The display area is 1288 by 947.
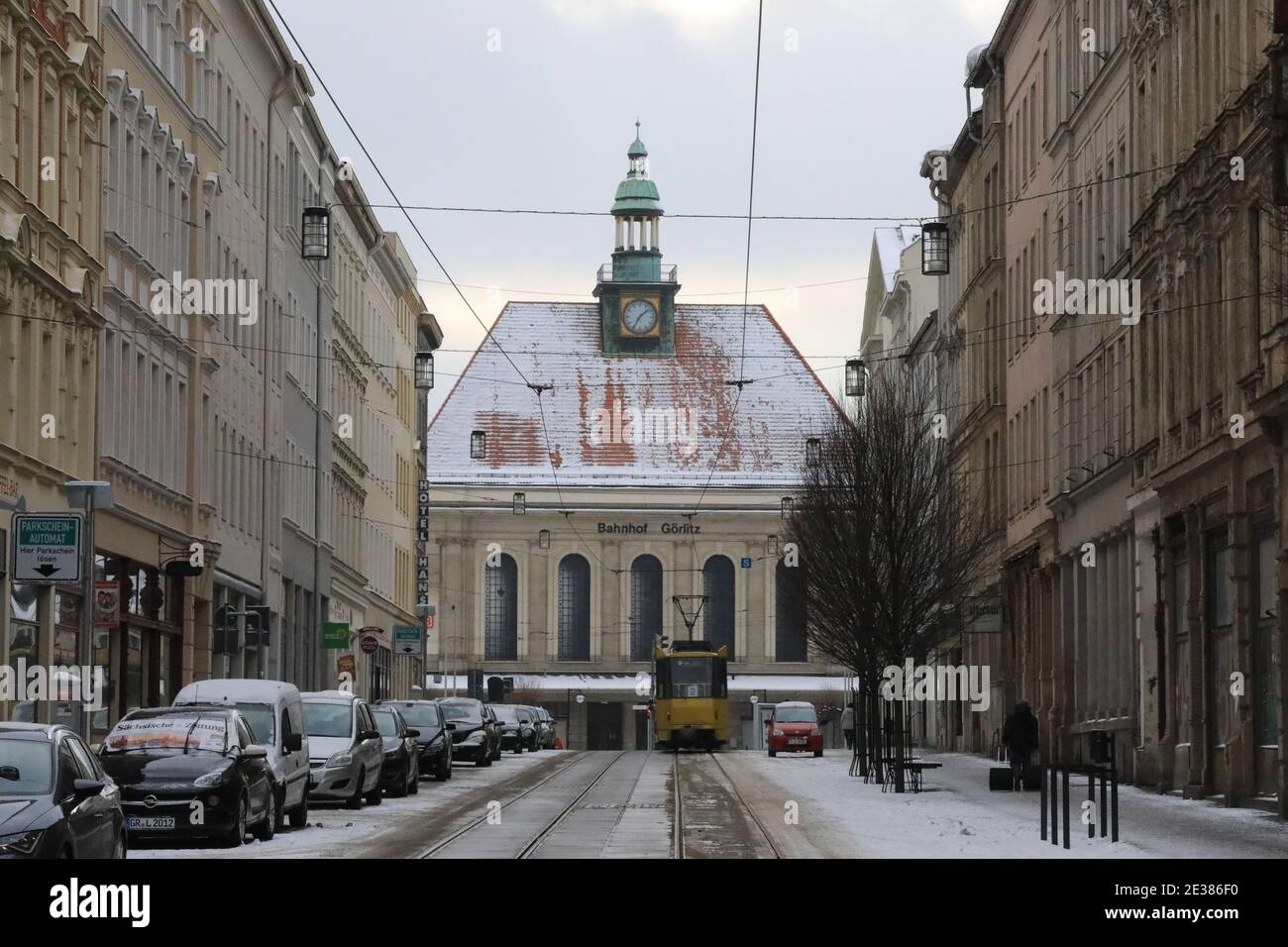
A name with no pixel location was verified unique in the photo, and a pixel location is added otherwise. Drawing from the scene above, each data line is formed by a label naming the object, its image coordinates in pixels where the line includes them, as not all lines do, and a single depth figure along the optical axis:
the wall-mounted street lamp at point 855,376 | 62.13
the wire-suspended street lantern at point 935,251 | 54.53
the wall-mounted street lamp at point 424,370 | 73.94
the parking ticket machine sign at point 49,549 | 25.02
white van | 29.66
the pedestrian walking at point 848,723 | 74.69
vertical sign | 100.19
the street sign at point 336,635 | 56.00
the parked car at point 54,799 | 17.33
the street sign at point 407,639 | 68.44
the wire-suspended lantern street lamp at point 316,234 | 49.94
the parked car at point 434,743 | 48.62
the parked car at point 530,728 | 84.25
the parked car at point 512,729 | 79.00
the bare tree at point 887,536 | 48.09
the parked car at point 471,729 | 59.50
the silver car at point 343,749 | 34.56
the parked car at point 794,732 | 76.31
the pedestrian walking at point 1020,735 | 41.19
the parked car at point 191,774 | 24.86
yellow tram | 81.75
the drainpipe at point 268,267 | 57.00
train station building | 124.25
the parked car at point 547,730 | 91.44
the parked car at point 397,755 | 39.84
